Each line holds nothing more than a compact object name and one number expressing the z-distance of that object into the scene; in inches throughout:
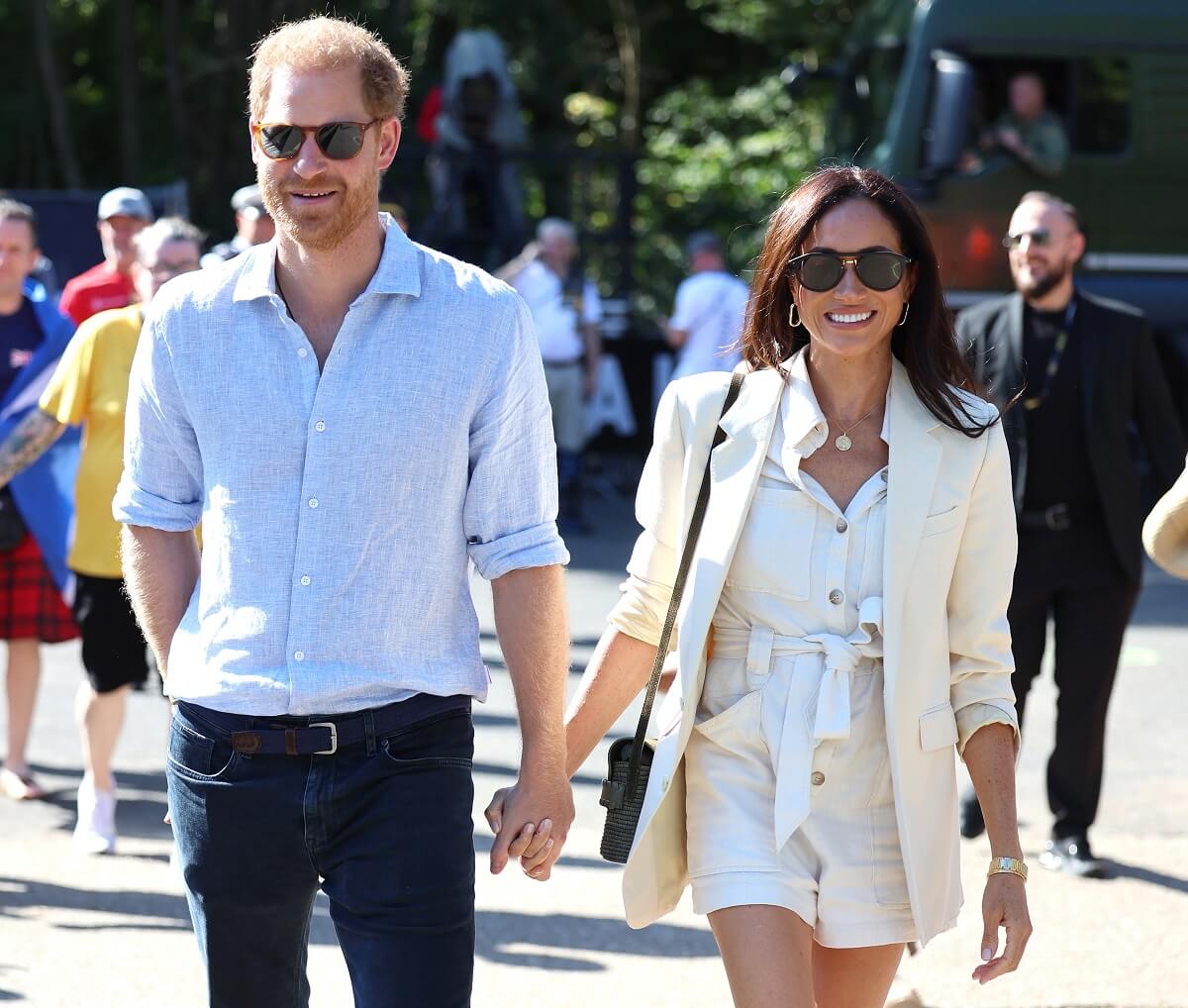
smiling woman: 248.4
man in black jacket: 486.0
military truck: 1085.1
